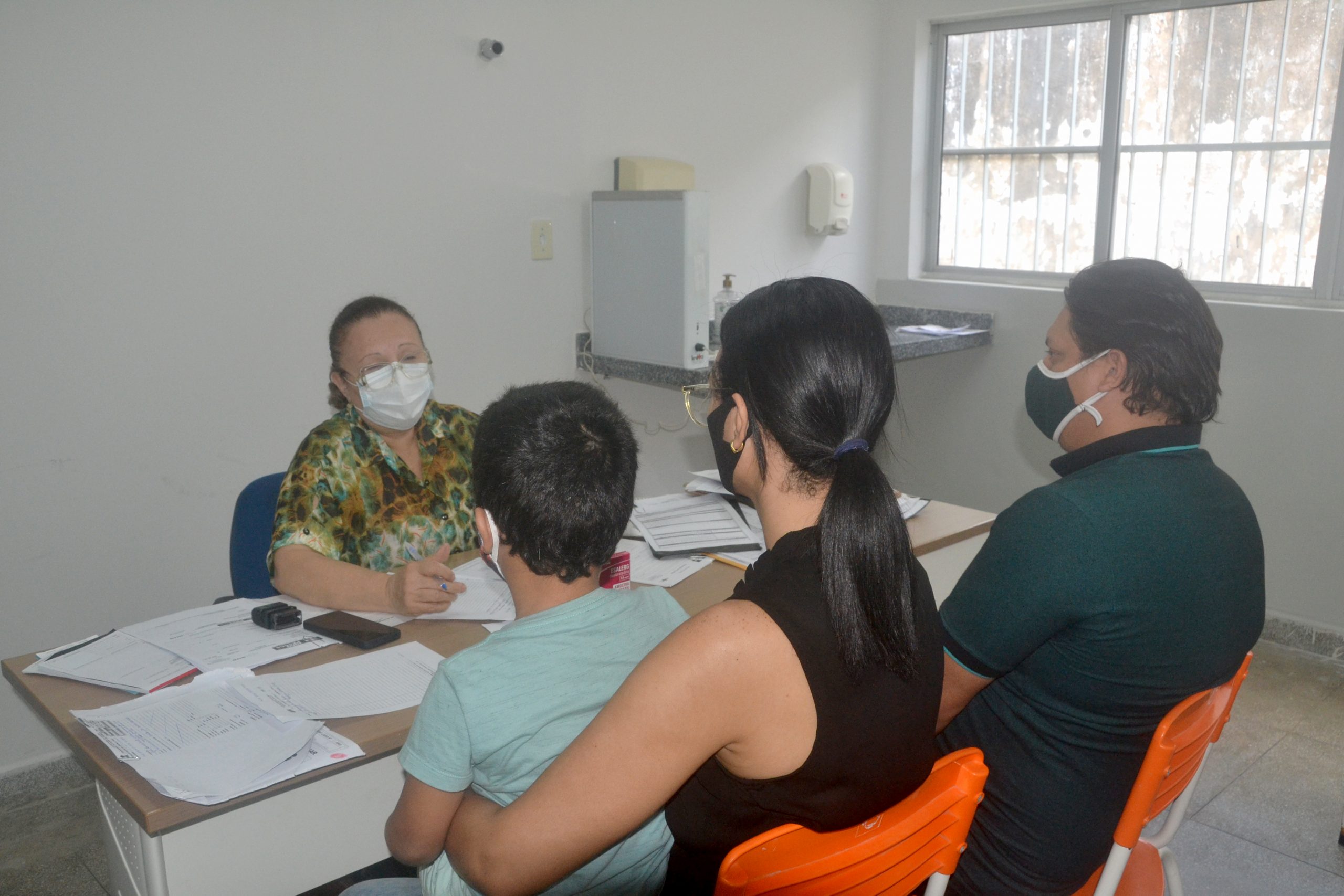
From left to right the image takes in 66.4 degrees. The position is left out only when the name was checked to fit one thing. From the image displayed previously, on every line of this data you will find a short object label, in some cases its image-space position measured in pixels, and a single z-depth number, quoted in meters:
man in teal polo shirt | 1.23
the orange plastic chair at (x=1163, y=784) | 1.19
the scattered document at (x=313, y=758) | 1.18
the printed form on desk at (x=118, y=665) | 1.46
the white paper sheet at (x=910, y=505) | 2.31
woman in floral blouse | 1.91
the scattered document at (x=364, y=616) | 1.70
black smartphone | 1.59
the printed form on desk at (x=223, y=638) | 1.53
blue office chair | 2.02
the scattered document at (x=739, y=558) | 1.98
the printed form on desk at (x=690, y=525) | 2.05
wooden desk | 1.22
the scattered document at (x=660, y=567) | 1.89
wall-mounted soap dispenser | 3.96
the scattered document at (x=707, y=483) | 2.34
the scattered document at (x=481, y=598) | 1.70
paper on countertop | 3.87
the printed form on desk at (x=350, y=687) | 1.37
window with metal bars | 3.37
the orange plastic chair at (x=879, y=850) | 0.96
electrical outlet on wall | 3.24
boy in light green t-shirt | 1.06
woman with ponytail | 0.92
